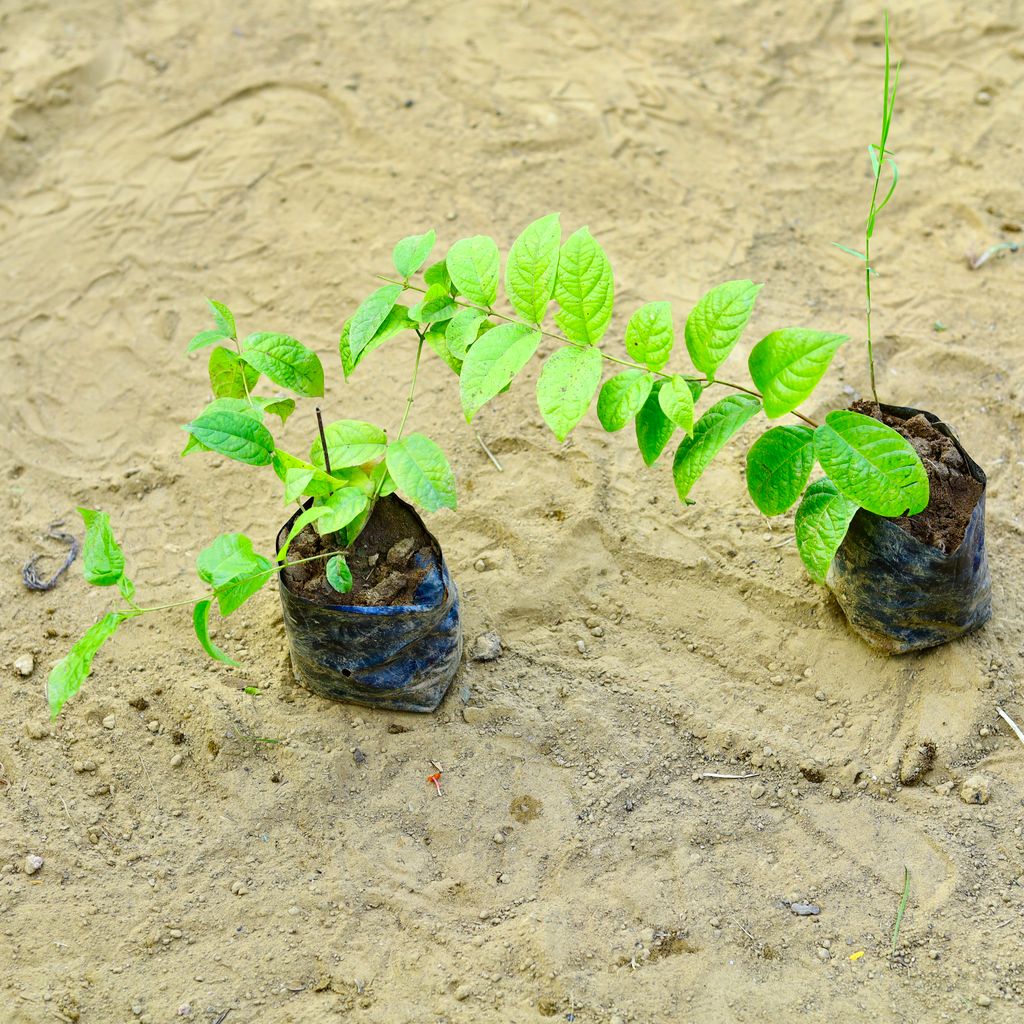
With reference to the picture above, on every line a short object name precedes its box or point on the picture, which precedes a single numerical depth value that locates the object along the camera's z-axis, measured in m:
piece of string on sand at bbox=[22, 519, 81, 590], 2.73
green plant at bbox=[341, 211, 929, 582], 1.96
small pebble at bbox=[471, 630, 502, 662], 2.54
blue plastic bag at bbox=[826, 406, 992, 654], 2.32
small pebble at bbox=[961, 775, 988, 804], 2.28
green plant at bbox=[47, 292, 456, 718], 1.95
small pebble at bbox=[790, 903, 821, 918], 2.13
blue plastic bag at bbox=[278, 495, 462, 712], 2.26
